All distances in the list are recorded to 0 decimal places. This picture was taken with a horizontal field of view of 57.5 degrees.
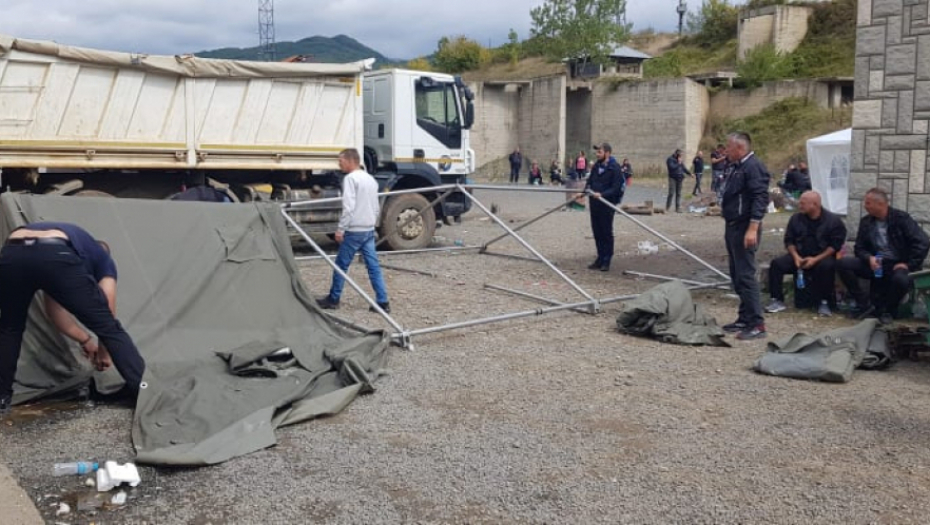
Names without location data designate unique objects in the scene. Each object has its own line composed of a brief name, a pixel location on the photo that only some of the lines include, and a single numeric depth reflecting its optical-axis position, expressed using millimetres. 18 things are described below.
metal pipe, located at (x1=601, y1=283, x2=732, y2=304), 9124
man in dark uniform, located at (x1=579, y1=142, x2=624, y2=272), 11820
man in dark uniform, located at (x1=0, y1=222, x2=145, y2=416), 5059
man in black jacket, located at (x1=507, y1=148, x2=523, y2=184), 39375
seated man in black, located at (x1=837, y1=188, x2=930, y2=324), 8203
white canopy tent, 18094
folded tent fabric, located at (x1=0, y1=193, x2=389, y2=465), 5145
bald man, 8859
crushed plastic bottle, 4449
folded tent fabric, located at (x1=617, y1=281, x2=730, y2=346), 7656
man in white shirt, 8492
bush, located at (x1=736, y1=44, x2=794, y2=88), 40438
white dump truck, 10930
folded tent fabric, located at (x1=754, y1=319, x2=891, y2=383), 6398
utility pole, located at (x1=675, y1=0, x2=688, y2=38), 69625
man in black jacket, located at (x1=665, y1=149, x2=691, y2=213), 22984
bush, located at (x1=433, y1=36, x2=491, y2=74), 58512
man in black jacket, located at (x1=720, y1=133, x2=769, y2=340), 7738
